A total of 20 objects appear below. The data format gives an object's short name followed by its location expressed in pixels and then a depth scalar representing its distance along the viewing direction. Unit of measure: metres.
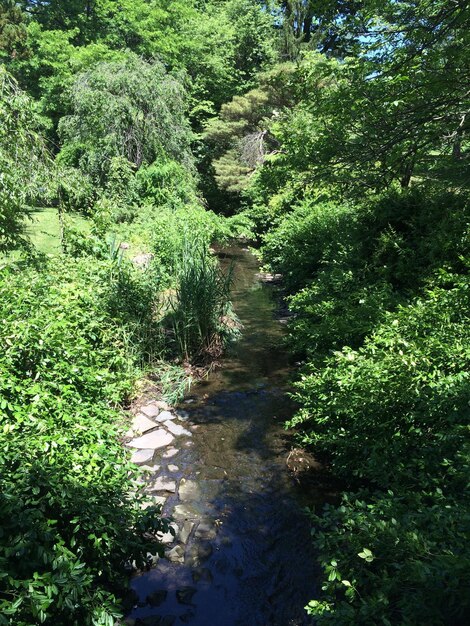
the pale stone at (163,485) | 3.77
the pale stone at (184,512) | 3.47
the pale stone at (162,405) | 5.08
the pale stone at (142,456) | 4.10
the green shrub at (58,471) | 1.94
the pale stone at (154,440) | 4.36
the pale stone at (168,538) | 3.17
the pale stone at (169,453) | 4.23
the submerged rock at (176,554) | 3.06
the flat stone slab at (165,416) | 4.86
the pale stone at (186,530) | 3.25
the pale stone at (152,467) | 4.00
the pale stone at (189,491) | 3.70
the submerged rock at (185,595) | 2.75
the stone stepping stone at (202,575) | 2.92
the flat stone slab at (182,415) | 4.92
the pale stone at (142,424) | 4.59
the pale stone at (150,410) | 4.94
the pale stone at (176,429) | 4.63
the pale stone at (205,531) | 3.30
